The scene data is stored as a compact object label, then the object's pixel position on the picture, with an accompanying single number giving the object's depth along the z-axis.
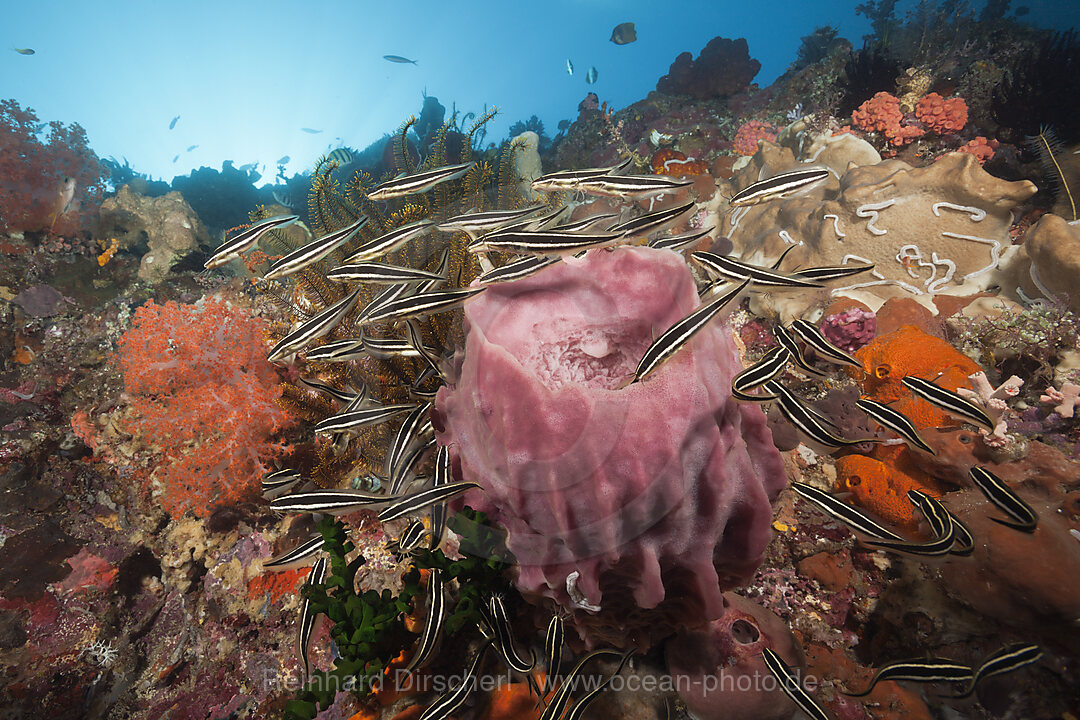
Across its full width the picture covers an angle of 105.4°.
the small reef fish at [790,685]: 2.18
